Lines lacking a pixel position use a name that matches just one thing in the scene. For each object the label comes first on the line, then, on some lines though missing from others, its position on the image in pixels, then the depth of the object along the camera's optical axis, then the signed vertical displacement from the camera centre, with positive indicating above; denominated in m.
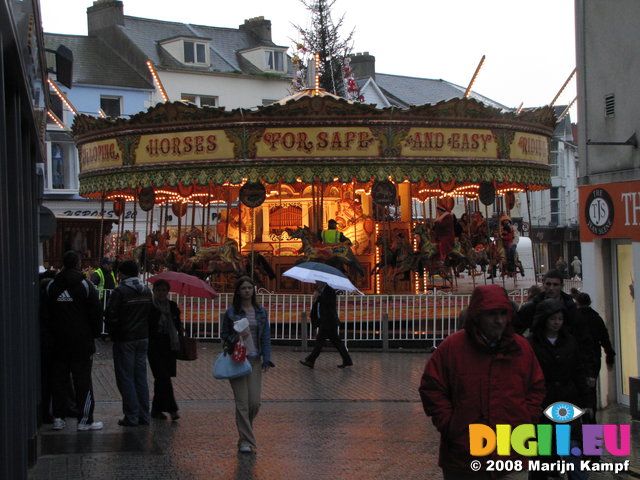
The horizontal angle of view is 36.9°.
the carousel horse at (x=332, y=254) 19.55 -0.17
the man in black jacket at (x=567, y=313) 7.94 -0.64
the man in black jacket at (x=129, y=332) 10.43 -0.89
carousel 19.23 +1.52
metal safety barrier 18.27 -1.35
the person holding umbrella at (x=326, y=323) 15.40 -1.24
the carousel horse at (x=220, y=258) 20.27 -0.20
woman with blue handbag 9.34 -0.97
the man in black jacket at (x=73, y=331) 10.06 -0.84
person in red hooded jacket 5.44 -0.81
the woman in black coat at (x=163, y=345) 11.00 -1.10
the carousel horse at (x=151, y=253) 22.84 -0.08
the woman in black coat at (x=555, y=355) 7.19 -0.86
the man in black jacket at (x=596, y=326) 9.77 -0.89
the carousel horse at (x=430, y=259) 20.16 -0.33
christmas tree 45.44 +9.94
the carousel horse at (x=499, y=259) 21.84 -0.39
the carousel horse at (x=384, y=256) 20.20 -0.26
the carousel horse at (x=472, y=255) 20.80 -0.29
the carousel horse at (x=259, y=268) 21.05 -0.45
